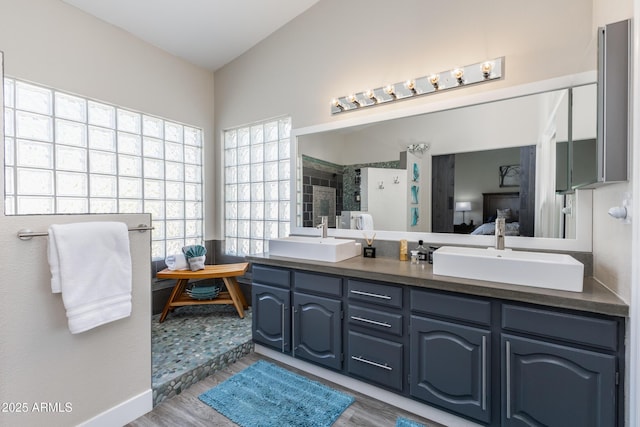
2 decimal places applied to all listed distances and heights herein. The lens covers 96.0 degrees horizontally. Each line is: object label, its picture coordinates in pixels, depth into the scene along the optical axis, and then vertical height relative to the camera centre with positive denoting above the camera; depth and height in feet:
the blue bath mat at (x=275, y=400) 5.68 -4.07
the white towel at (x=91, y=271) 4.49 -0.99
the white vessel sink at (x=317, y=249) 7.01 -0.97
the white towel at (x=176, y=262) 10.02 -1.78
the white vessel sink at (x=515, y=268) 4.43 -0.95
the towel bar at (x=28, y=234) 4.39 -0.35
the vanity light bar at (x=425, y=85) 6.37 +3.14
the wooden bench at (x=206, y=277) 9.52 -2.52
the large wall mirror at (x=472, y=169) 5.59 +0.99
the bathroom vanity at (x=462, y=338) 4.09 -2.25
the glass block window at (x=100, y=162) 7.34 +1.51
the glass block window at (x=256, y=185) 10.39 +1.01
